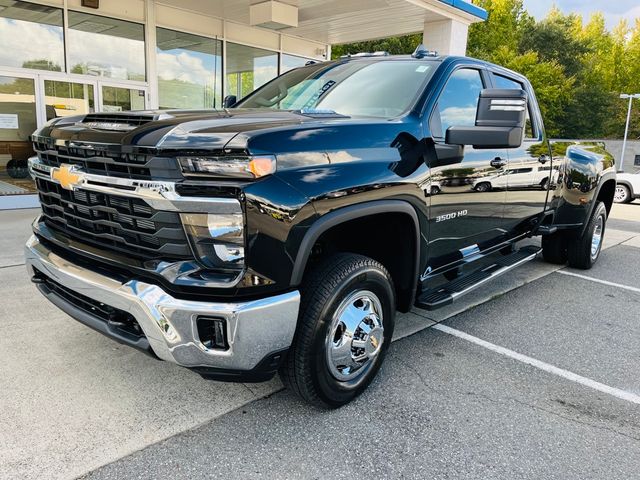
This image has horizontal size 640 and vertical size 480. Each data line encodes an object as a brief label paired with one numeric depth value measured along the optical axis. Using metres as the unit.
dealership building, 9.09
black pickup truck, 2.11
